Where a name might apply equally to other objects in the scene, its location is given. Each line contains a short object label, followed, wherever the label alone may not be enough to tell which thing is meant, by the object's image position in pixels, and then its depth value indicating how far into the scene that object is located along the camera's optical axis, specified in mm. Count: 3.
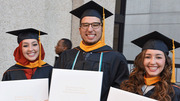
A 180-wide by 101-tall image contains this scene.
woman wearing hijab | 2521
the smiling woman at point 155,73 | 1765
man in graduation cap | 2211
